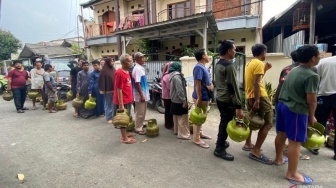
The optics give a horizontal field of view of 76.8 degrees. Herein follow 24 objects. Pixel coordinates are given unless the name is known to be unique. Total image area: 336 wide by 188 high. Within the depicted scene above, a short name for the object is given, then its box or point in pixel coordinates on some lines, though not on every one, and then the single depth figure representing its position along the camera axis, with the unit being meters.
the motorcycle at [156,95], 6.77
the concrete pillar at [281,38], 10.54
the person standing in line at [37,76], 7.31
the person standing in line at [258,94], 3.10
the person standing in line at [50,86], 6.76
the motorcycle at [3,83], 11.59
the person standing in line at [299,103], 2.49
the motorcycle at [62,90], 8.78
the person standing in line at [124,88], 4.04
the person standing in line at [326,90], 3.44
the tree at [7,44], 29.84
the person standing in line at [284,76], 3.44
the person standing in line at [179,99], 4.04
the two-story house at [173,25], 10.71
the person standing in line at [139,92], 4.29
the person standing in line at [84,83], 6.27
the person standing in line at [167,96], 4.55
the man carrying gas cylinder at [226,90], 3.07
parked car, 10.22
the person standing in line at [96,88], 6.07
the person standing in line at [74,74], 7.21
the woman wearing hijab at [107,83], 5.41
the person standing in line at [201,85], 3.64
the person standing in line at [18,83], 7.09
